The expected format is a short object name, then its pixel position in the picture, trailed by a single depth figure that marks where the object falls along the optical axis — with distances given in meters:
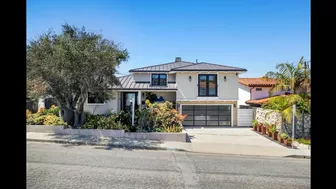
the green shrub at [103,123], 12.98
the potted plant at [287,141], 11.59
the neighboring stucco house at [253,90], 20.70
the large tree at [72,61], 10.73
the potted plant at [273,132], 13.27
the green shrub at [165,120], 12.99
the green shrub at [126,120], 13.09
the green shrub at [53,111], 16.01
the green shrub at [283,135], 12.06
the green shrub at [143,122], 13.04
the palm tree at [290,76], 13.23
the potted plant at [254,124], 16.67
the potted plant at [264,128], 15.07
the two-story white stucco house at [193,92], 18.41
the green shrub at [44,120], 13.52
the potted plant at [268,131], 14.11
